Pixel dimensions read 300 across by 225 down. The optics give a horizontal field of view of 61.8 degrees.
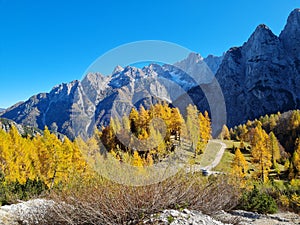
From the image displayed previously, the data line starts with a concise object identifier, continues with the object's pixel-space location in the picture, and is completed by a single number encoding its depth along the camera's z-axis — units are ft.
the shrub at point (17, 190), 37.86
